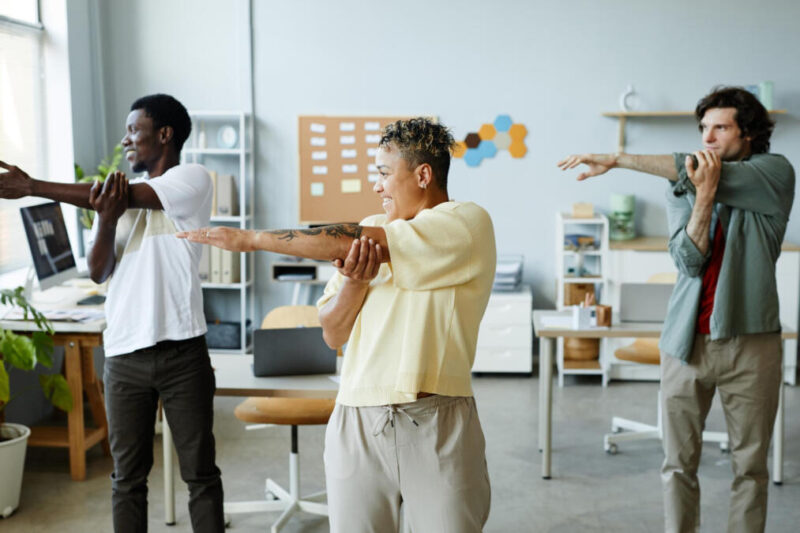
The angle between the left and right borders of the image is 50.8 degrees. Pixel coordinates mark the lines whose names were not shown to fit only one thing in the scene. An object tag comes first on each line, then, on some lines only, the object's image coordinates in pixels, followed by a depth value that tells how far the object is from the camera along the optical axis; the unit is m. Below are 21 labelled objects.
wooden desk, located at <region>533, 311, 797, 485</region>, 3.79
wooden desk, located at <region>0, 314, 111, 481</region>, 3.88
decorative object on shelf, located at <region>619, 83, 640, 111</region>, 5.96
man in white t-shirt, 2.56
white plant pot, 3.54
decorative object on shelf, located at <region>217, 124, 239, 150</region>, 6.15
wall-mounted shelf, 5.74
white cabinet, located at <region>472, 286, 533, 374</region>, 5.73
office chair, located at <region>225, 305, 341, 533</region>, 3.34
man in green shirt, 2.67
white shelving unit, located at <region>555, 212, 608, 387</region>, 5.66
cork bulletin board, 6.15
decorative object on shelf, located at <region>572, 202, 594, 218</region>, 5.79
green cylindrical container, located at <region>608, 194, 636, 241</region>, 5.88
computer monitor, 3.82
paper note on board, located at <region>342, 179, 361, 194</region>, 6.20
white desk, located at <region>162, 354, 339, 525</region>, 3.04
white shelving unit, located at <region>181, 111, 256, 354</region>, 6.07
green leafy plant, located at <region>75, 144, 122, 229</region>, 5.43
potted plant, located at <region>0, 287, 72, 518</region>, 3.54
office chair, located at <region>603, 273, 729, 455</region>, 4.30
